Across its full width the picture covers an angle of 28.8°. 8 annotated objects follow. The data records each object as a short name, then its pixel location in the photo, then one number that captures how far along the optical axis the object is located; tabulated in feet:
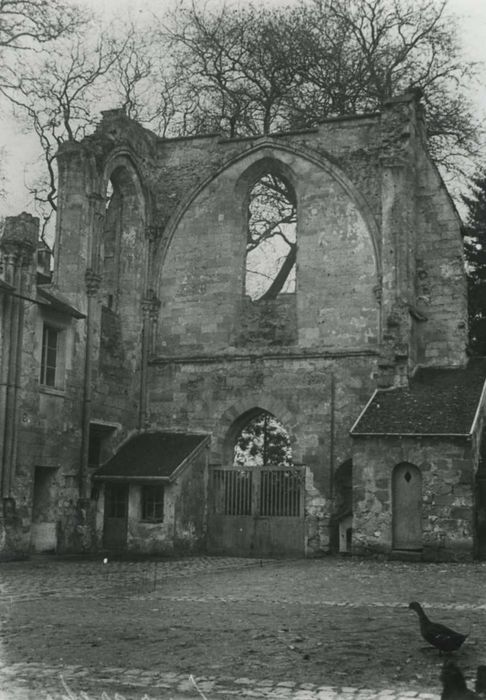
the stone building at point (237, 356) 66.33
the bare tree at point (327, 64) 100.42
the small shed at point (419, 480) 64.44
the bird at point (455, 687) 17.29
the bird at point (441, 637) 25.00
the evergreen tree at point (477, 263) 99.09
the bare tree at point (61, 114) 98.63
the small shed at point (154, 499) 72.69
